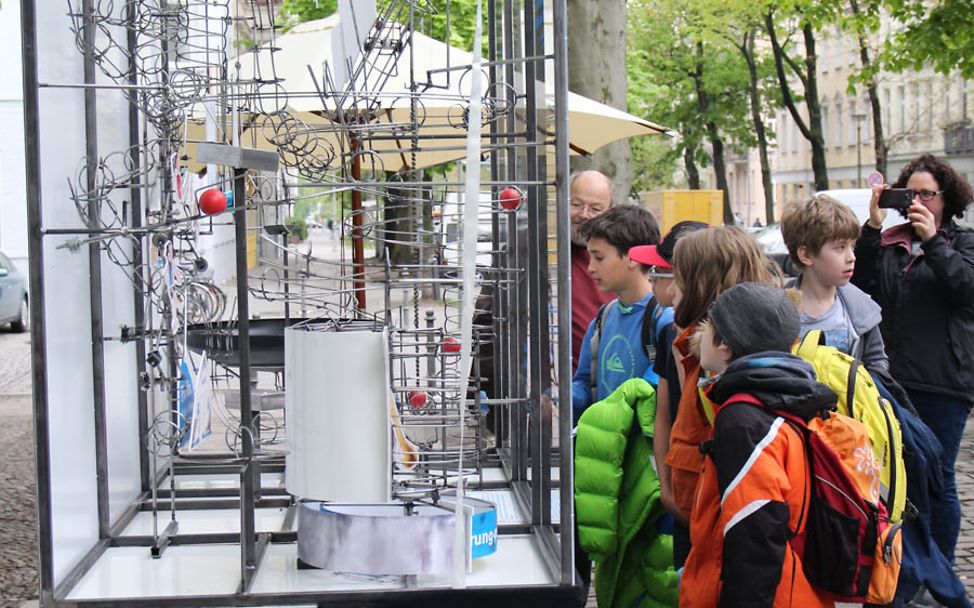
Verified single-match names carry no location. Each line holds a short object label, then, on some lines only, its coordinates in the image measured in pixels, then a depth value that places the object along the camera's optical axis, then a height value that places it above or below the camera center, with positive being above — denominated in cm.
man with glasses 496 +14
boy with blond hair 410 +0
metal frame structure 304 -7
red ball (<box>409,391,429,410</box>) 322 -28
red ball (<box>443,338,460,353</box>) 319 -15
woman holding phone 490 -7
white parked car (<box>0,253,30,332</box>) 1889 +8
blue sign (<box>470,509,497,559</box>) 321 -63
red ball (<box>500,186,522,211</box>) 322 +22
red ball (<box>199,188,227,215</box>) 293 +21
